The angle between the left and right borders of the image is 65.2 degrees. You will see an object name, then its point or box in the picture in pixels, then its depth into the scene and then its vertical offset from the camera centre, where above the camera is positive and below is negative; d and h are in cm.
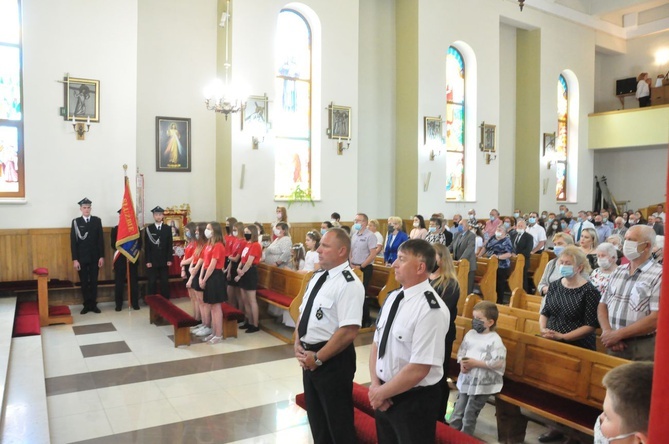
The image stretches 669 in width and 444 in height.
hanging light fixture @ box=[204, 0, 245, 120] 920 +186
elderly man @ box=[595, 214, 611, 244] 1245 -68
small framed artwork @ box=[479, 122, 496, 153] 1520 +188
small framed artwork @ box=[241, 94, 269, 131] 1109 +192
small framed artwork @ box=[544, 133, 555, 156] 1673 +189
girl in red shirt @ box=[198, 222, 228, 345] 689 -90
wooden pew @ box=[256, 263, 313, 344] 670 -127
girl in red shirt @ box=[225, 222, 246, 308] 791 -81
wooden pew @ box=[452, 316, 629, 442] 363 -135
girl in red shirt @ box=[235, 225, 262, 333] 750 -113
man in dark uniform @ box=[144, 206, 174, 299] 936 -90
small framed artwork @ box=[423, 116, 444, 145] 1373 +191
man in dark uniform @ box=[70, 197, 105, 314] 885 -86
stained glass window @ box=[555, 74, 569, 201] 1777 +218
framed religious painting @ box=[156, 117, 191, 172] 1100 +121
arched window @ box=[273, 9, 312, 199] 1202 +223
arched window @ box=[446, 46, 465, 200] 1502 +224
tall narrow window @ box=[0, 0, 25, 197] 922 +182
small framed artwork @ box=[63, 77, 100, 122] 931 +183
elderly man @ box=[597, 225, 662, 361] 354 -69
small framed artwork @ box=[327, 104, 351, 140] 1223 +187
